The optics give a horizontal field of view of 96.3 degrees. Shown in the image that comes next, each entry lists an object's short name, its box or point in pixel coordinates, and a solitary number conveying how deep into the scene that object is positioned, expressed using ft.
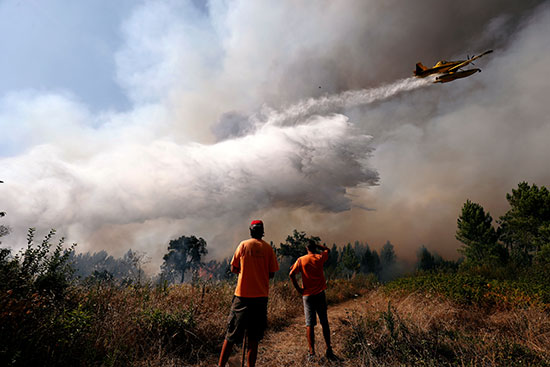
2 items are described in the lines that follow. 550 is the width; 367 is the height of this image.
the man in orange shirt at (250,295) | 13.25
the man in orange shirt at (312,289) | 16.94
